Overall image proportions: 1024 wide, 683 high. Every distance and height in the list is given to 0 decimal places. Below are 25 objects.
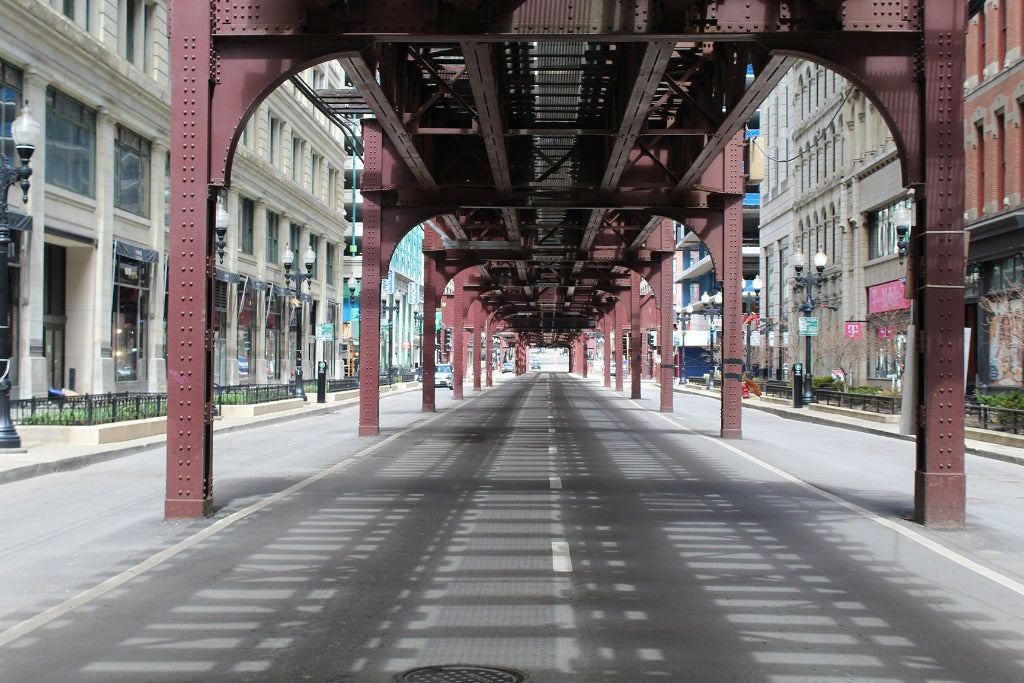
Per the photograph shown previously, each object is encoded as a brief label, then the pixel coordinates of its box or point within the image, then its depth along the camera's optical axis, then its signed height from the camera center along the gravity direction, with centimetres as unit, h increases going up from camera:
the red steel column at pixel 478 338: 6919 +107
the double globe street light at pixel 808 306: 4047 +207
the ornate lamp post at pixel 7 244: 1873 +195
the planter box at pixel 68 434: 2100 -171
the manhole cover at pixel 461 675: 604 -190
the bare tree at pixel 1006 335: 2767 +68
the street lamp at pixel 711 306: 6107 +319
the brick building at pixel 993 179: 3650 +670
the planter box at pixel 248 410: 3278 -187
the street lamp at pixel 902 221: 3050 +403
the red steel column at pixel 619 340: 6619 +103
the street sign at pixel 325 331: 4975 +105
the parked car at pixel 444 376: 7888 -171
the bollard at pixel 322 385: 4372 -136
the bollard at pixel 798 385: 3997 -111
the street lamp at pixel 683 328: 8590 +233
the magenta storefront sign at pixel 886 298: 4941 +299
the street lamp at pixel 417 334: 8276 +196
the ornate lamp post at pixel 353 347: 7969 +49
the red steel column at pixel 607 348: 7804 +56
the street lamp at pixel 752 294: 5178 +402
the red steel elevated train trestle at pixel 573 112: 1176 +376
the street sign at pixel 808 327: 4159 +120
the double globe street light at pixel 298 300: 4106 +221
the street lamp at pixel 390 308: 6306 +355
